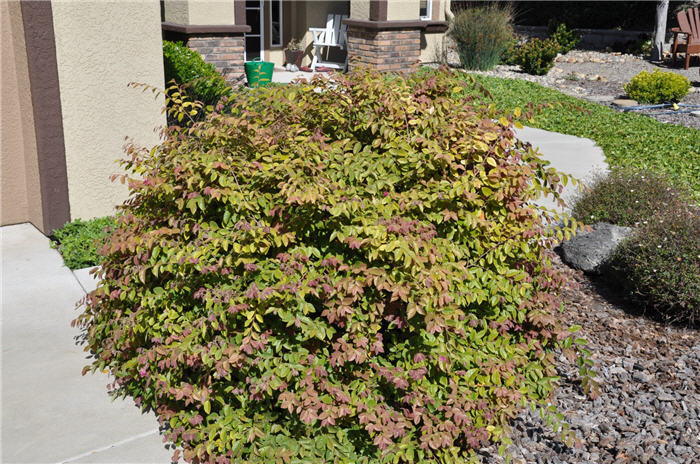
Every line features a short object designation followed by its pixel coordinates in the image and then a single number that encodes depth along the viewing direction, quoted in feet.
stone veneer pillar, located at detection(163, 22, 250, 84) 38.11
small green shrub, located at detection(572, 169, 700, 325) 15.56
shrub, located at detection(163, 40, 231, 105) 29.22
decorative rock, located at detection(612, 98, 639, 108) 42.95
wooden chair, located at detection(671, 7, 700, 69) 56.08
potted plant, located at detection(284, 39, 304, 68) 52.03
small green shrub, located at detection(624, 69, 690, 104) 41.96
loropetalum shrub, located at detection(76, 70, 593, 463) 10.04
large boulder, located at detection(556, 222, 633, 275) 18.30
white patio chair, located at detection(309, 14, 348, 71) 50.52
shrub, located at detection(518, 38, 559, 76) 53.62
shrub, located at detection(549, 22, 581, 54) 65.52
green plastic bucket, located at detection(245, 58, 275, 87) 42.19
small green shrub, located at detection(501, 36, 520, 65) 55.21
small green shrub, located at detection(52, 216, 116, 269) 17.87
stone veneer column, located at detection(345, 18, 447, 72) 44.86
